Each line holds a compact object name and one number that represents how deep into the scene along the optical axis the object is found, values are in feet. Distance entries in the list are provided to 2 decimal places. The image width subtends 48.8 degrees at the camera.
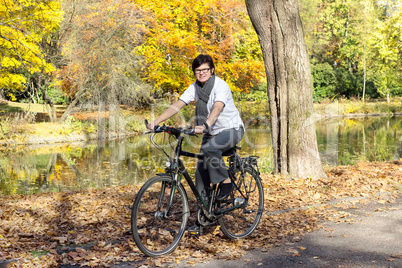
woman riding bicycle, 15.53
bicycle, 13.87
